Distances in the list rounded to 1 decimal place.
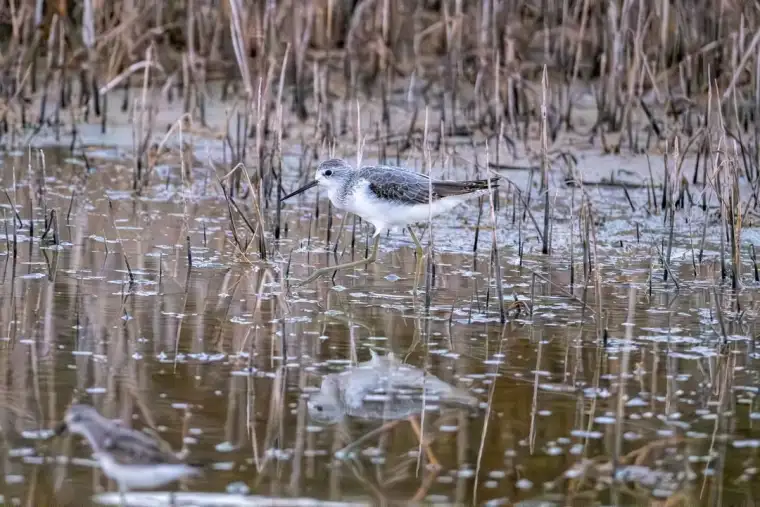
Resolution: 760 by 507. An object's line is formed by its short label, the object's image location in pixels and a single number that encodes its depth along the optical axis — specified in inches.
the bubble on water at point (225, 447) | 322.0
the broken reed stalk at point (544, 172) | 534.9
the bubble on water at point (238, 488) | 296.8
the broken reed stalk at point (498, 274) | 448.1
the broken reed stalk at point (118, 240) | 498.0
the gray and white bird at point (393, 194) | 539.8
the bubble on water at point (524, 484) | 307.0
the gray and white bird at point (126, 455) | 290.5
